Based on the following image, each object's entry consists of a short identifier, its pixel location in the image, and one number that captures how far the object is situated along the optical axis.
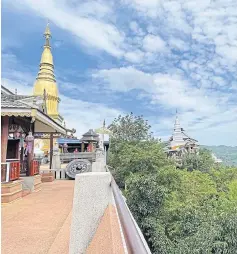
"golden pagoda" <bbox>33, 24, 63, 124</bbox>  31.24
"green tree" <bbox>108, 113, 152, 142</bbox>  23.84
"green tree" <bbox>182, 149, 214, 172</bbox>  24.97
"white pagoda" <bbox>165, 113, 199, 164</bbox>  37.84
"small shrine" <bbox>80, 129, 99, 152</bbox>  24.14
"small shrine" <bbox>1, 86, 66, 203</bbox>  7.33
